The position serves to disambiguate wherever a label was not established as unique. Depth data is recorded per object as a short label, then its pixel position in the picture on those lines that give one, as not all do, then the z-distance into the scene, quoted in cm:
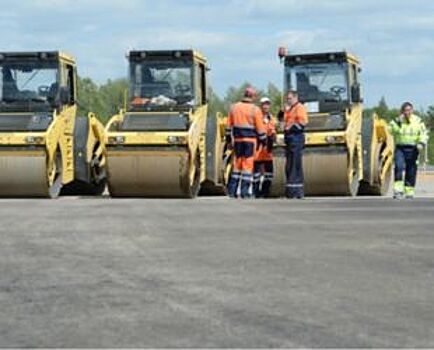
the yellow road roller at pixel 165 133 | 1980
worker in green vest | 1989
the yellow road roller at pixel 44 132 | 2000
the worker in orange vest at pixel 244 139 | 1917
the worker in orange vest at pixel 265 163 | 2014
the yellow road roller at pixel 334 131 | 2036
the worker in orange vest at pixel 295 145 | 1888
